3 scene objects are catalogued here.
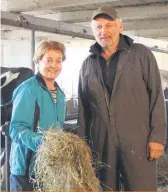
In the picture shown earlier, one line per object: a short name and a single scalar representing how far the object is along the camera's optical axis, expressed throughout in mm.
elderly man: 2164
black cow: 2834
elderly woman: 1894
